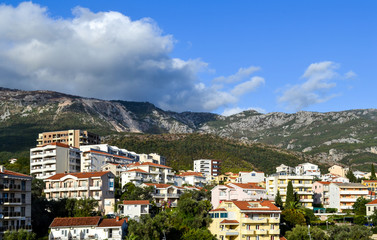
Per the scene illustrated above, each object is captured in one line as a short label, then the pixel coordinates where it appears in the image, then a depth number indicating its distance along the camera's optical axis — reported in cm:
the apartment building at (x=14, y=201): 6588
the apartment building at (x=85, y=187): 8894
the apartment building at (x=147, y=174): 10694
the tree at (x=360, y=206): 9816
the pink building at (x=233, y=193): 9406
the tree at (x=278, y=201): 9576
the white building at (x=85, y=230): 6769
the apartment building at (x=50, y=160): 11494
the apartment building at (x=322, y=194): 11388
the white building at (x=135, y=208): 8138
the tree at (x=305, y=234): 7432
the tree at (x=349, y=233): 7319
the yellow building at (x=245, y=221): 7575
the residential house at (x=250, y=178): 13112
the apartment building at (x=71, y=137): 16750
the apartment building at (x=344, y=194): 10969
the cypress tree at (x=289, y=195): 9724
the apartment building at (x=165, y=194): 9775
